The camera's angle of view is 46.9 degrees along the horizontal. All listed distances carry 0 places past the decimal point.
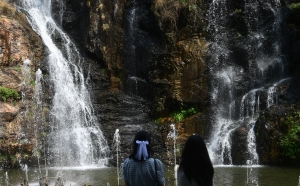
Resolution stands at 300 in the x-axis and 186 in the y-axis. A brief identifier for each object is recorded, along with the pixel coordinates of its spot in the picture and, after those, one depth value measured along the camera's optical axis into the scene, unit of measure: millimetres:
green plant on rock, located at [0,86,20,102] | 15369
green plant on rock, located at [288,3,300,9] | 17270
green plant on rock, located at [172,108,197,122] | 16578
